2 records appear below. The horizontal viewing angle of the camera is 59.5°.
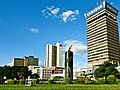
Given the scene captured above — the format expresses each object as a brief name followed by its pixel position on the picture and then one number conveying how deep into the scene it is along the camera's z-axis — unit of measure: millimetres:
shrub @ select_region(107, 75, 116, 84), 30360
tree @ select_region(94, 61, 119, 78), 45228
